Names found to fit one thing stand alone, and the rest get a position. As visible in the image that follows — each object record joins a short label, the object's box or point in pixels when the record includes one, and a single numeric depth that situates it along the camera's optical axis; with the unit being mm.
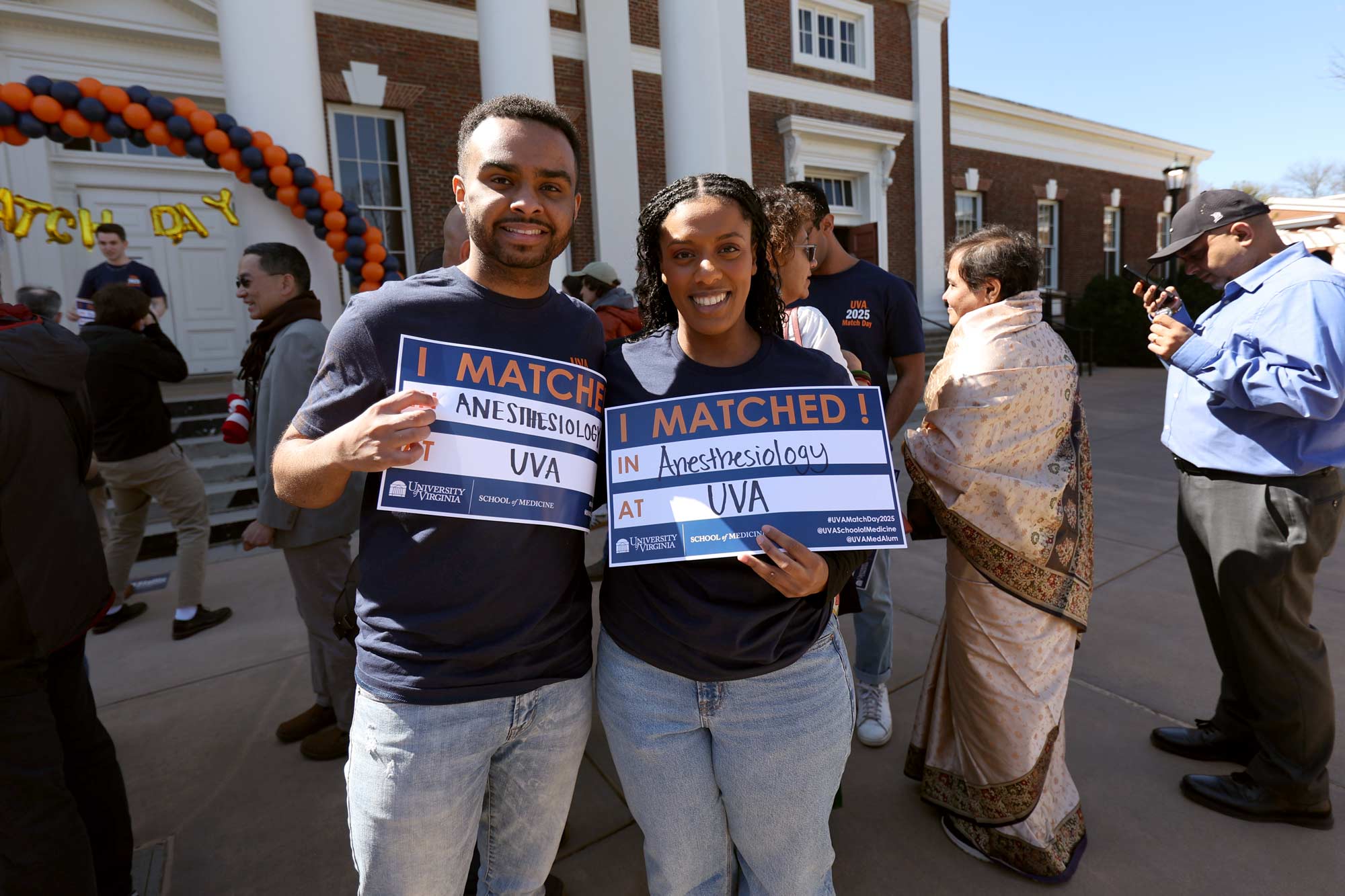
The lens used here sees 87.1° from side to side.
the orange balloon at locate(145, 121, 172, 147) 5750
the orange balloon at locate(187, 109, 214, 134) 5781
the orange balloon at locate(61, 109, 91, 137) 5500
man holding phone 2135
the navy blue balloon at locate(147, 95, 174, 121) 5727
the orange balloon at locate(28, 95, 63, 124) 5359
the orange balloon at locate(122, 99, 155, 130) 5656
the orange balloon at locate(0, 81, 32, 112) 5301
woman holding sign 1384
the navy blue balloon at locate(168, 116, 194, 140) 5754
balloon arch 5434
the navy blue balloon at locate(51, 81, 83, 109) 5453
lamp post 13500
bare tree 37625
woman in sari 1957
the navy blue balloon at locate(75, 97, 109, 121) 5523
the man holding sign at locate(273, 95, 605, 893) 1293
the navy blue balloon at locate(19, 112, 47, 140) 5395
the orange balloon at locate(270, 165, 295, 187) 5938
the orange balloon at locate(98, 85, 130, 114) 5586
